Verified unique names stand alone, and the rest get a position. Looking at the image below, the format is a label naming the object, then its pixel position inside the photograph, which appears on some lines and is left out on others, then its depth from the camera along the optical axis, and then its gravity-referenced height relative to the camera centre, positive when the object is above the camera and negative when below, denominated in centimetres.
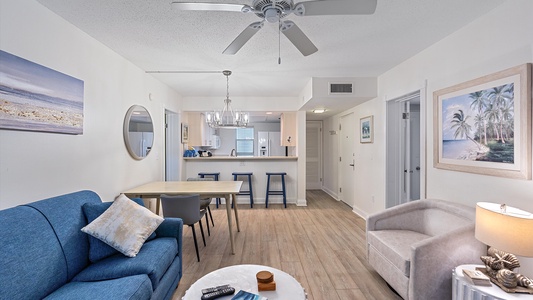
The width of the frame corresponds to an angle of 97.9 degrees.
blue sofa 126 -73
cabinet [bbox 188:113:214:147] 539 +46
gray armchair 172 -84
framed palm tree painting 169 +20
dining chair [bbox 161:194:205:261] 256 -65
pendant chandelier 377 +48
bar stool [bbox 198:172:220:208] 505 -56
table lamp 140 -55
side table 137 -87
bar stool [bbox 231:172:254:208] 507 -69
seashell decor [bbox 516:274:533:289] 140 -82
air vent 381 +98
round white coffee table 134 -85
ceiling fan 140 +88
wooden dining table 285 -53
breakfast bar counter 518 -47
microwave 706 +23
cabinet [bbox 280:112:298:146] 549 +50
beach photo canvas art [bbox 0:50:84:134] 157 +39
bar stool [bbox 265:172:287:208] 502 -75
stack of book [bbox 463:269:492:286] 146 -83
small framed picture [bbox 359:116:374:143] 399 +34
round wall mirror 303 +24
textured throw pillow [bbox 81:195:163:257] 173 -61
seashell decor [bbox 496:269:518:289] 141 -80
